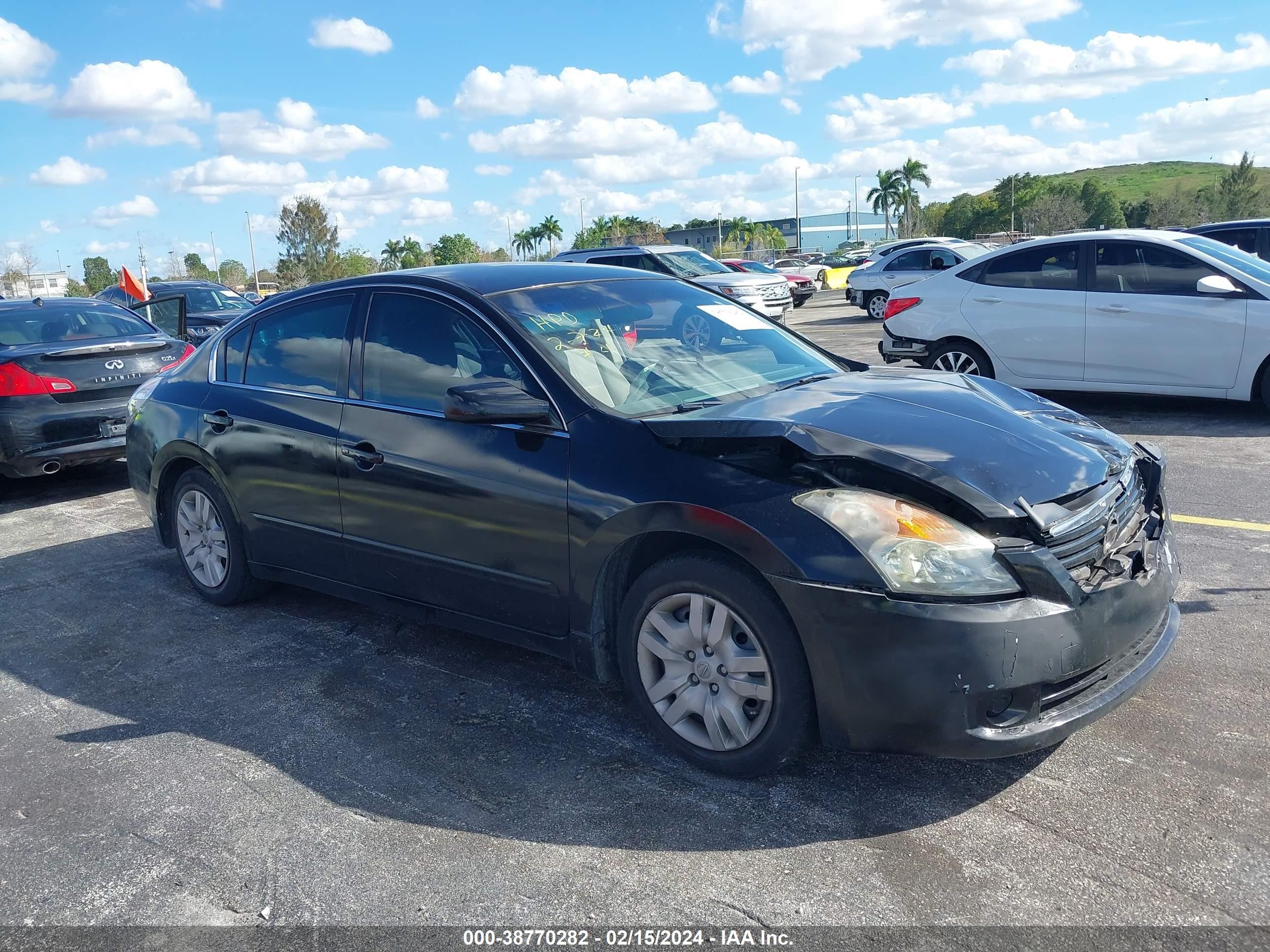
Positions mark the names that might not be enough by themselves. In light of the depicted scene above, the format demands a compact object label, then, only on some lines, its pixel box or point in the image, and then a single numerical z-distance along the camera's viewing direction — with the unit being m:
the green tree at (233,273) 102.00
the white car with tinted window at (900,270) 20.39
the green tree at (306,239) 70.81
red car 26.97
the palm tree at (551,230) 99.94
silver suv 16.98
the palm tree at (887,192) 103.12
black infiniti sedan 7.80
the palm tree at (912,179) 101.12
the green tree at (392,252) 96.19
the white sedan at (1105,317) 8.33
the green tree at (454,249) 78.19
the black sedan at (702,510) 2.91
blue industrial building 130.88
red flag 19.70
